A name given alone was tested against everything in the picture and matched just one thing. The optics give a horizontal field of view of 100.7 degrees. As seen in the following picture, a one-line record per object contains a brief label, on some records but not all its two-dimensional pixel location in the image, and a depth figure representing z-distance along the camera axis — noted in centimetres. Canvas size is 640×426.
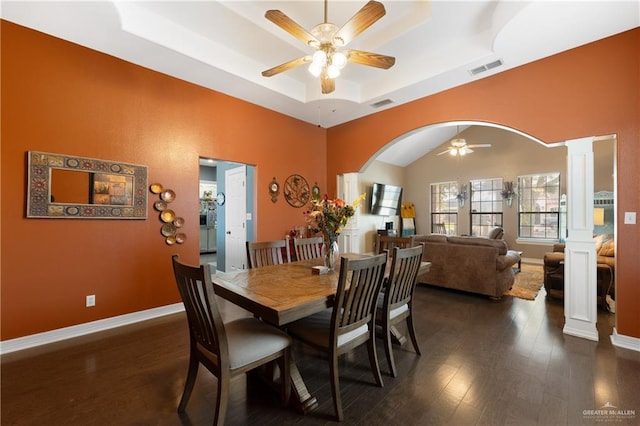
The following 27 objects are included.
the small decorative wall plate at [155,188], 337
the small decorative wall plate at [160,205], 340
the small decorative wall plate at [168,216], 345
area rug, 416
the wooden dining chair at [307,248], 309
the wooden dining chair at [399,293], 211
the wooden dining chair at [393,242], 299
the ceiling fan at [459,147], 629
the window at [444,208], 841
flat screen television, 754
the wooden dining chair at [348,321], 169
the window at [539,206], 681
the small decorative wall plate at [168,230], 346
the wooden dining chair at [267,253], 272
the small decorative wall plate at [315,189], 534
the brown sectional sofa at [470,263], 384
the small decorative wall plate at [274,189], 466
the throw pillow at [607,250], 373
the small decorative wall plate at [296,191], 492
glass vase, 236
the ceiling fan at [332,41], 205
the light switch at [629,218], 259
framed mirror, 266
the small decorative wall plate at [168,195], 346
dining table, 156
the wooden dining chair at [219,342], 145
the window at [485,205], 760
